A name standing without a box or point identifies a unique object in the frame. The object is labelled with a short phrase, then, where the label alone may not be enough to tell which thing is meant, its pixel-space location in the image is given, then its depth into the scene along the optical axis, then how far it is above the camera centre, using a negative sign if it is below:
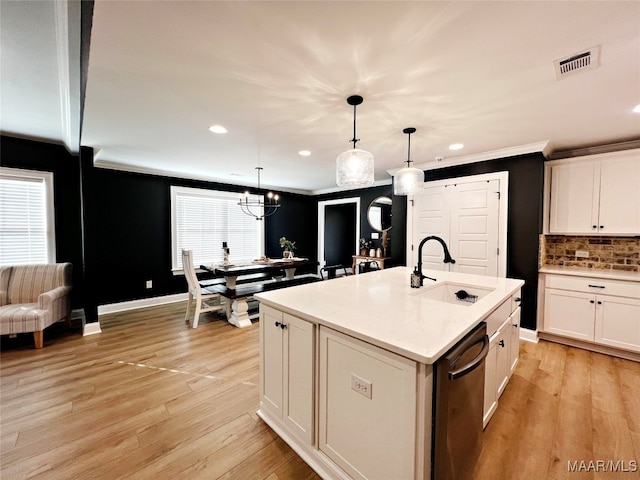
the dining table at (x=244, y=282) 3.79 -0.87
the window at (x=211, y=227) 4.90 +0.06
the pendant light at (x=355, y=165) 2.02 +0.50
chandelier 5.67 +0.50
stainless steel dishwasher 1.10 -0.80
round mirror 5.66 +0.36
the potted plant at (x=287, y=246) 5.23 -0.31
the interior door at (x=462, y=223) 3.49 +0.11
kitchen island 1.10 -0.68
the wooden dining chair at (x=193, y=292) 3.69 -0.87
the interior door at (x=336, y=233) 6.93 -0.06
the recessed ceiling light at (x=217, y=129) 2.62 +1.01
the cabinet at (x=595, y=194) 2.90 +0.43
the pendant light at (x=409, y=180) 2.53 +0.48
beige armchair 2.94 -0.82
